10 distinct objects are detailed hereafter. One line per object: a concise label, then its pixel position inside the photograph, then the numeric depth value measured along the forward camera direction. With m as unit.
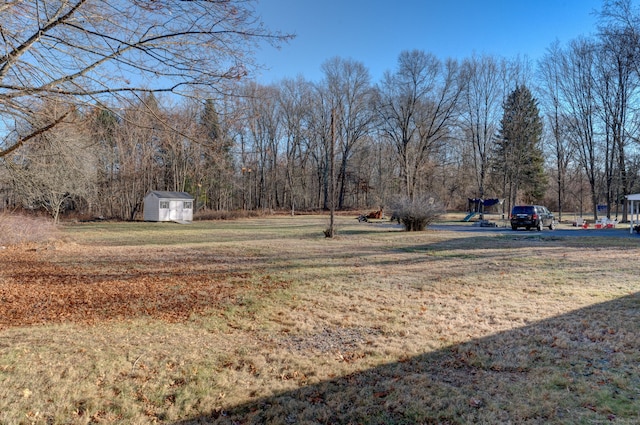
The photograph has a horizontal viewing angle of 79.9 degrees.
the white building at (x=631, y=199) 19.80
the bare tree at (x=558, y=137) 36.50
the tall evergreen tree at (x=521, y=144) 38.78
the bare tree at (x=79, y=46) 3.96
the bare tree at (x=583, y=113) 32.94
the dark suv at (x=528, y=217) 22.83
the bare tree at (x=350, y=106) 48.09
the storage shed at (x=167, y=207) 35.38
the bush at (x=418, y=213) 21.05
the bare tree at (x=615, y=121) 30.23
